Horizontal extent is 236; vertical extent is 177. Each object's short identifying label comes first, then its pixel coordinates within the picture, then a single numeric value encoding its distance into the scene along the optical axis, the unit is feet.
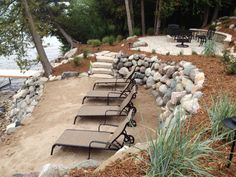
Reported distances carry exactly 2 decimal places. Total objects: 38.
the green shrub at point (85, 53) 27.31
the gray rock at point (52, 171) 8.36
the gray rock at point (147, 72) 21.54
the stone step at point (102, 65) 24.83
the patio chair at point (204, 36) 29.91
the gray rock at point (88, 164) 8.85
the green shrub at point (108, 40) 31.29
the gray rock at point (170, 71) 18.34
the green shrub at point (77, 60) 25.92
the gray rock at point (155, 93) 19.65
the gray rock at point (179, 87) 15.61
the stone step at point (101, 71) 24.39
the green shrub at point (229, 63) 14.67
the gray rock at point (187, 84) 14.68
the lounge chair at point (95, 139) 11.98
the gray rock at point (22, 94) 25.11
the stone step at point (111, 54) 26.21
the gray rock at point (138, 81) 21.98
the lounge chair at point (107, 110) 15.74
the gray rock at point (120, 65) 23.82
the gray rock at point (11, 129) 17.14
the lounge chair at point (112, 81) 21.00
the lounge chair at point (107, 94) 18.34
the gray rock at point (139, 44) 28.80
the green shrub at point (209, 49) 20.51
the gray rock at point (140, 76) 22.06
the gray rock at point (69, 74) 24.59
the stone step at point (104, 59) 25.31
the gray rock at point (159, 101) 18.14
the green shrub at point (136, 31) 38.72
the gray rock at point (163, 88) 18.24
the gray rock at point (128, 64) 23.35
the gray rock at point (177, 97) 14.36
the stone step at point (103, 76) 23.74
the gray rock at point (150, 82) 20.81
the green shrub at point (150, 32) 40.05
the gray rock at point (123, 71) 23.21
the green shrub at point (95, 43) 31.63
